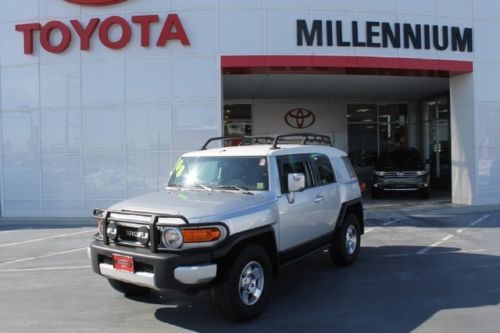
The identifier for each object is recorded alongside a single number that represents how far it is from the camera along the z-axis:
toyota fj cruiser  4.94
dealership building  13.85
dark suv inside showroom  17.09
